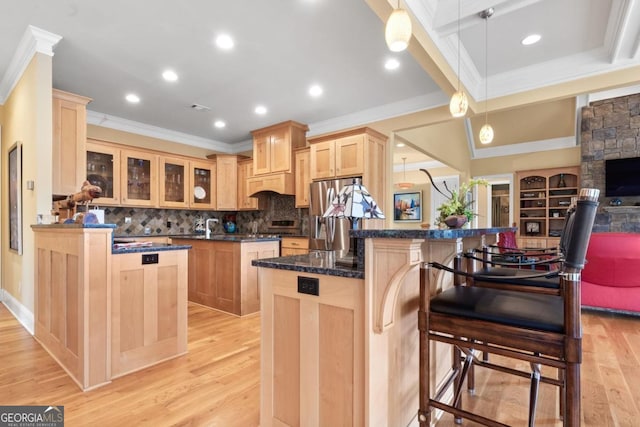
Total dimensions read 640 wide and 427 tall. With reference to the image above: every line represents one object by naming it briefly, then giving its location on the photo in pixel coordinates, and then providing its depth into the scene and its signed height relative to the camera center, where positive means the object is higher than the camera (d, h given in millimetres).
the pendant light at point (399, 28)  1613 +978
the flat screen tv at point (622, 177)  5094 +624
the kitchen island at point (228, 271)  3623 -686
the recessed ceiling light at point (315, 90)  3715 +1527
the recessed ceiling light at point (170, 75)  3344 +1539
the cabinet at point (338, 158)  4160 +803
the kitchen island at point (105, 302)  2029 -636
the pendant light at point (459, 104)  2664 +955
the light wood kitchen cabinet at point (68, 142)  3176 +775
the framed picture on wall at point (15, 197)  3207 +203
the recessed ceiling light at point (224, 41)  2691 +1545
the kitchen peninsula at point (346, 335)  1214 -537
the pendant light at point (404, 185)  8188 +791
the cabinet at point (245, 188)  5781 +519
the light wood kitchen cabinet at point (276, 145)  4980 +1159
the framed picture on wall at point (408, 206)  9219 +264
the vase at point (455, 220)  1831 -35
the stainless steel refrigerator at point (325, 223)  4297 -113
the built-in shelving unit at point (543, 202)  6758 +289
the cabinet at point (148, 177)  4449 +609
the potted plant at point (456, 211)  1847 +25
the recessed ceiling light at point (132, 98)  3947 +1525
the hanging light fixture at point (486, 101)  3092 +1363
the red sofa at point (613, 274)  3365 -659
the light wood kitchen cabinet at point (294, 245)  4527 -449
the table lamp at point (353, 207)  1487 +40
